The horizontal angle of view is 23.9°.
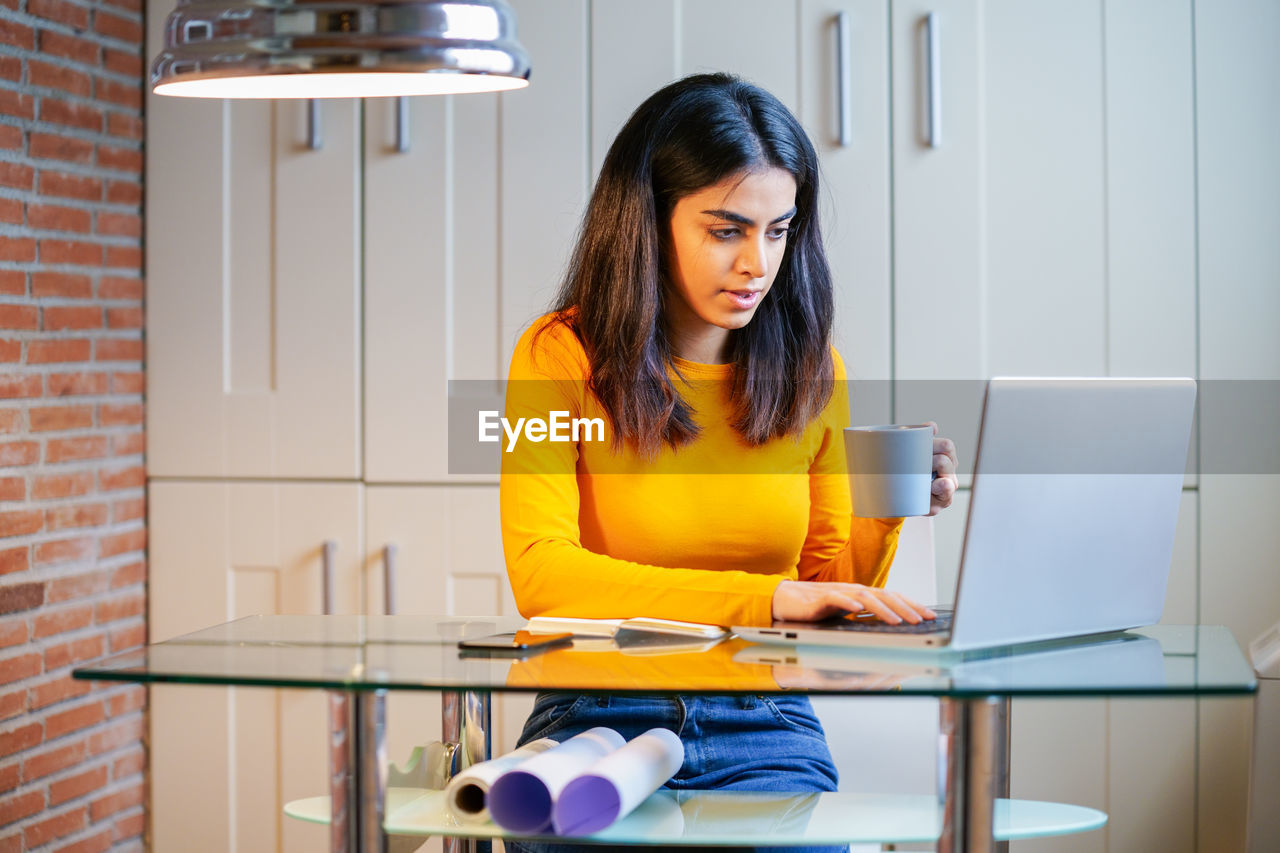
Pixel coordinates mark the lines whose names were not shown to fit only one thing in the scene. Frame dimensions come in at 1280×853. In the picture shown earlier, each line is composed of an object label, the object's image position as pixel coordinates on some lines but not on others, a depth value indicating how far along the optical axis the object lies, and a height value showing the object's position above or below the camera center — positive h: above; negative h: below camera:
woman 3.53 +0.02
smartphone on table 3.04 -0.25
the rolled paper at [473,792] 2.96 -0.37
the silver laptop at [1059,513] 2.98 -0.13
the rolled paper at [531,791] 2.92 -0.36
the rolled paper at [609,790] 2.92 -0.36
